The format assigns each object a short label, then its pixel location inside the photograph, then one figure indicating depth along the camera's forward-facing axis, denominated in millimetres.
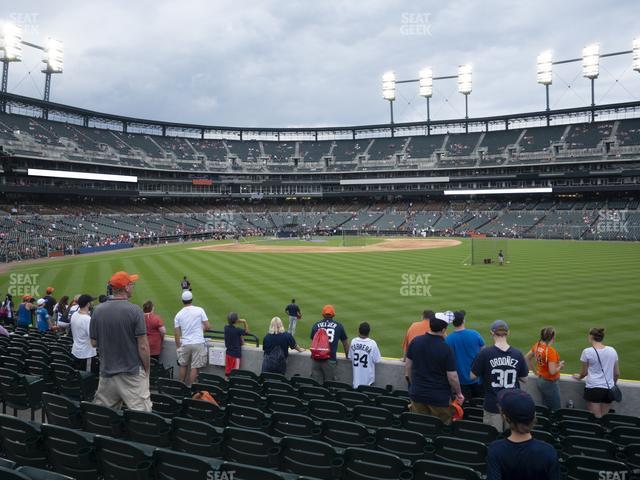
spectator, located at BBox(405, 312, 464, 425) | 6410
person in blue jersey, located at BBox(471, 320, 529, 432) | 6617
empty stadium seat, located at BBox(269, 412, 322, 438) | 6020
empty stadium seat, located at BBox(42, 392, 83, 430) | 6117
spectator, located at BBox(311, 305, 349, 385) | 10125
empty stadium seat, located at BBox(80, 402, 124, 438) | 5730
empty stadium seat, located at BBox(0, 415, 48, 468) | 4844
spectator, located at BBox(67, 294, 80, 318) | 13938
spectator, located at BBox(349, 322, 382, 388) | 9336
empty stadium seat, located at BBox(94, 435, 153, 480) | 4285
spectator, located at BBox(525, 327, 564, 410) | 8352
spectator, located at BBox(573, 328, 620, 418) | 8281
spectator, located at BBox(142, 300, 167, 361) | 10484
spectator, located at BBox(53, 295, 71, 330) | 14961
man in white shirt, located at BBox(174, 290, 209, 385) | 9922
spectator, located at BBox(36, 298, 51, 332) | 15883
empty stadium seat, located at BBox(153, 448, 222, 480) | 4031
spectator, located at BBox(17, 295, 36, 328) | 16562
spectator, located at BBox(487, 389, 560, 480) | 3430
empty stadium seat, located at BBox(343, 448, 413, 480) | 4281
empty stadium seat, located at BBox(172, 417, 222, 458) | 5273
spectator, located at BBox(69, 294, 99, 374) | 9266
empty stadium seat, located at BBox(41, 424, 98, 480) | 4637
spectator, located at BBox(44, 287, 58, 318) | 16536
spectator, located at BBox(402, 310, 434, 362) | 8492
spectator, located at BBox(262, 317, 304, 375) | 10055
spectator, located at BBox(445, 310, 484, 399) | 8305
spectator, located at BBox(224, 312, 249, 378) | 10523
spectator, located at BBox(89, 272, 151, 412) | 6117
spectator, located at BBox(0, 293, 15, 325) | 17803
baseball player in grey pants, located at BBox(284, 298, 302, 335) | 16578
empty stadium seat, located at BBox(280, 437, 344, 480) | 4754
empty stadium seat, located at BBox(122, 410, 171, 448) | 5508
